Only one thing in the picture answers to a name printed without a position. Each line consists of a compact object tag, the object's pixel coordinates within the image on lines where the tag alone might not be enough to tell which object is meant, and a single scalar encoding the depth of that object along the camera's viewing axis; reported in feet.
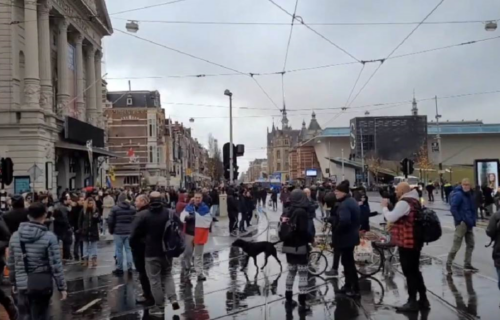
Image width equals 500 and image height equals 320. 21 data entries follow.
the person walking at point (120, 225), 46.03
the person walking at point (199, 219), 44.55
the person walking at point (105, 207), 82.64
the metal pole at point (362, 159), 305.28
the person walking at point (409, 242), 29.66
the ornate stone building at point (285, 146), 589.69
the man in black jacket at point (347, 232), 33.04
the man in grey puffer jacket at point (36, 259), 22.63
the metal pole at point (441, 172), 202.20
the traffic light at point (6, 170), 73.15
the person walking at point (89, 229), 52.54
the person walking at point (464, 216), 40.40
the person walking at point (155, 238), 31.48
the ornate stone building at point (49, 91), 121.70
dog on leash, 45.41
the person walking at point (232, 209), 82.94
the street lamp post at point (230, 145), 88.58
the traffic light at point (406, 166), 99.45
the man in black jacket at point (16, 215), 38.19
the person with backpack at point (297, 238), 31.40
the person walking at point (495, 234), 27.84
